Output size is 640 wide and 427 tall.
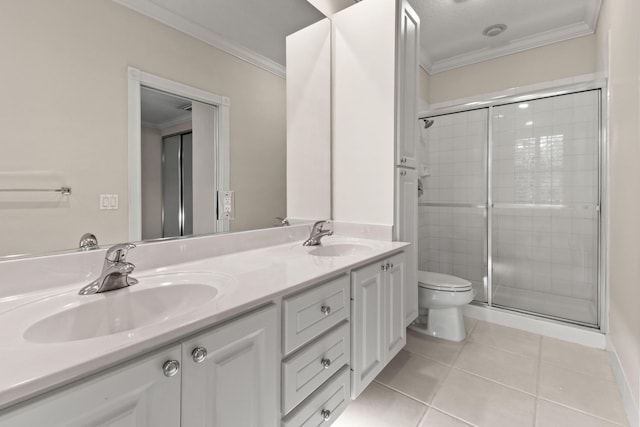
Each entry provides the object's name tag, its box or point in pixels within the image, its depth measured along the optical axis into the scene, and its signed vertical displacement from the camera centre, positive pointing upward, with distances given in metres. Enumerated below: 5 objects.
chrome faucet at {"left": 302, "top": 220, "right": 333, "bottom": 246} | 1.64 -0.13
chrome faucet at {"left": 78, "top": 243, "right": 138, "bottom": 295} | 0.81 -0.17
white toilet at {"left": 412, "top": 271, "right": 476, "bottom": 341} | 2.12 -0.67
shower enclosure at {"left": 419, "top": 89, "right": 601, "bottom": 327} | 2.35 +0.08
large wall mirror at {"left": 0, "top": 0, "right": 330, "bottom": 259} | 0.78 +0.33
